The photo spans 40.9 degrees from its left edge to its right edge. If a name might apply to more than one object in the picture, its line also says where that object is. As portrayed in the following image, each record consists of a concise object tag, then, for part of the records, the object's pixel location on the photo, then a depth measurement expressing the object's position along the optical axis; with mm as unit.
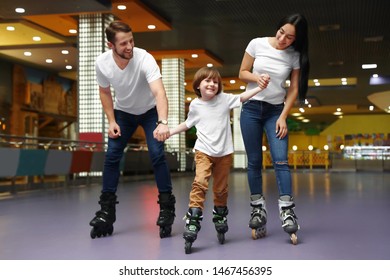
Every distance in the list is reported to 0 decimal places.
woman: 3146
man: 3164
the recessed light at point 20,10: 10172
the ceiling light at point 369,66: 18359
